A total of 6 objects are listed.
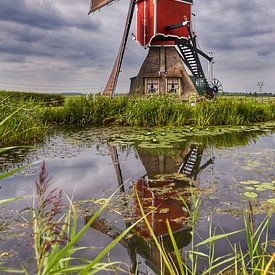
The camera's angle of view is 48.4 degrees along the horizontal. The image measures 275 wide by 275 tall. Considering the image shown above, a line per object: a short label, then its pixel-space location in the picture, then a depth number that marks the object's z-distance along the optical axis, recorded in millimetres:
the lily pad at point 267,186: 3571
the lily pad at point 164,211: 2895
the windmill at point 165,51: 15266
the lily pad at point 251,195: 3268
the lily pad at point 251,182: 3792
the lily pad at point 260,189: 3513
